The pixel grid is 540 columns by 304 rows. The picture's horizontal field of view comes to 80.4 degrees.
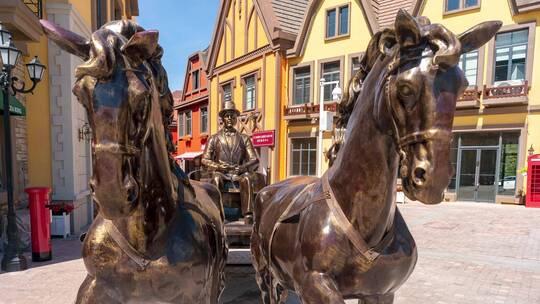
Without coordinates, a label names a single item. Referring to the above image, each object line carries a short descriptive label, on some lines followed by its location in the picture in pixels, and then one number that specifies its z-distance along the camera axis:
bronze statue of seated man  4.59
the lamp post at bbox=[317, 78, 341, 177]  10.02
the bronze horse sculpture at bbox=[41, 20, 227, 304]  1.17
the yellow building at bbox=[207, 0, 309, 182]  17.42
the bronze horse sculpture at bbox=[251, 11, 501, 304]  1.21
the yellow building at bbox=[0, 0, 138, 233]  7.23
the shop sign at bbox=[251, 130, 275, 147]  17.50
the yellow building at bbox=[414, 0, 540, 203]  12.11
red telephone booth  11.50
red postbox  5.34
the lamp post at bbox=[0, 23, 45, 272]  4.97
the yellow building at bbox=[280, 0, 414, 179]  15.80
